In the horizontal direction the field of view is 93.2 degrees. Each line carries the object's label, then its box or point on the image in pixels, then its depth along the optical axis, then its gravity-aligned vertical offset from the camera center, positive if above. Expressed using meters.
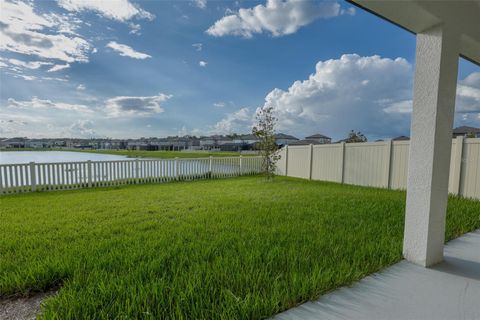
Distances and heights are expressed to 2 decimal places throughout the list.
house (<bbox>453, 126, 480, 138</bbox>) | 27.59 +2.67
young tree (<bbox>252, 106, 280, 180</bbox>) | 9.05 +0.49
